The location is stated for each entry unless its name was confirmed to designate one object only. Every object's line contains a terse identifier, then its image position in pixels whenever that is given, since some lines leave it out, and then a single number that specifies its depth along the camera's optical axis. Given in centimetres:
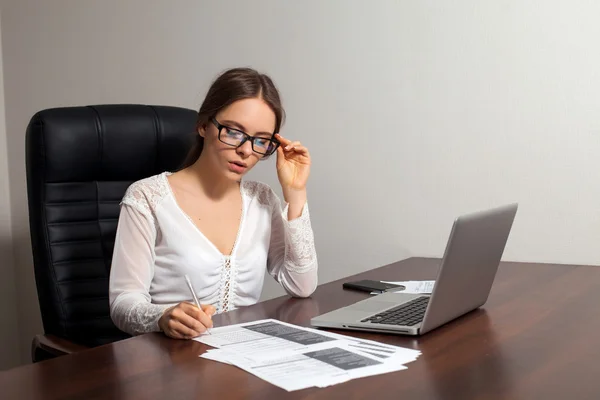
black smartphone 187
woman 175
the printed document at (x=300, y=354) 115
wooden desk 109
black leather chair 198
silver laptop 138
